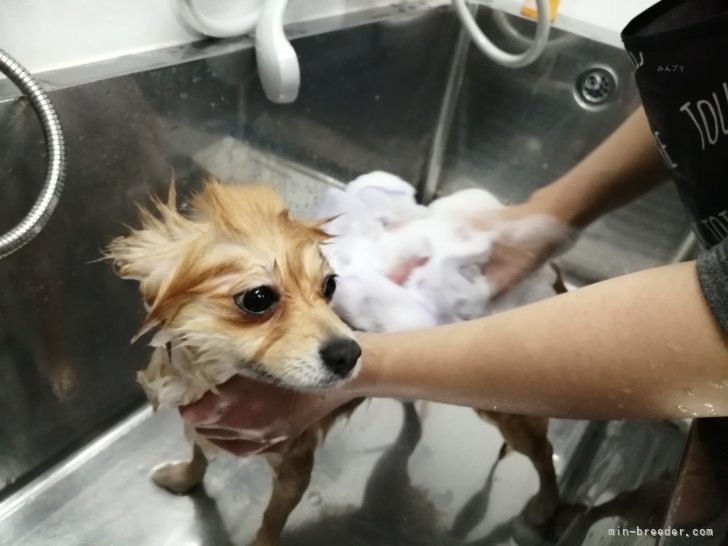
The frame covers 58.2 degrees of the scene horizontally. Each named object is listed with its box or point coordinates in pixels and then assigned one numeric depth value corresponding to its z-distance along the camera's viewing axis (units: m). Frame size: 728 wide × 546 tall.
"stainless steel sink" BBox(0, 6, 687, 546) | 0.84
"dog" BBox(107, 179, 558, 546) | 0.66
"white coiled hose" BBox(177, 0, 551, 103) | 0.91
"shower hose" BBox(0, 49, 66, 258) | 0.63
